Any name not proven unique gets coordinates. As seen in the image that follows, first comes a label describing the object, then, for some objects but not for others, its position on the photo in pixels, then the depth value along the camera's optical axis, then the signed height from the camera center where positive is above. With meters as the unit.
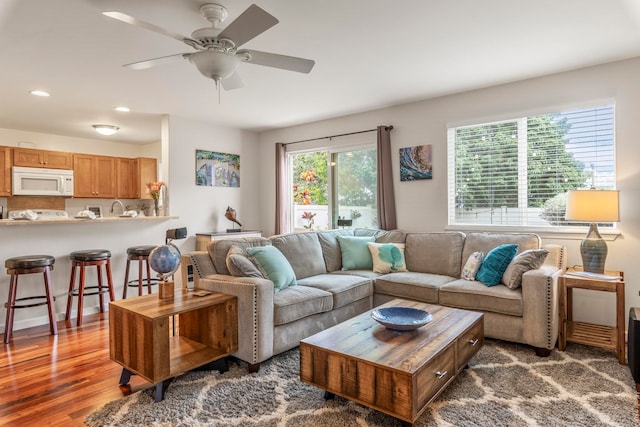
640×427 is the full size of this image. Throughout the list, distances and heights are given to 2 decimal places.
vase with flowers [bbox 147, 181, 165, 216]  4.87 +0.31
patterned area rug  1.98 -1.14
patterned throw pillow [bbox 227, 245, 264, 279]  2.85 -0.44
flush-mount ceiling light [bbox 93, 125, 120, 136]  5.49 +1.27
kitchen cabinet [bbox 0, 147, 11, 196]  5.58 +0.66
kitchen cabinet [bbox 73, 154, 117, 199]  6.36 +0.66
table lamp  2.90 -0.06
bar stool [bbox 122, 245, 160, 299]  4.27 -0.54
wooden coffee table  1.78 -0.81
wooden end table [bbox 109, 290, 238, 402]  2.17 -0.82
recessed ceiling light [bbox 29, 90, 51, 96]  3.90 +1.31
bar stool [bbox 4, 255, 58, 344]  3.33 -0.56
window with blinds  3.44 +0.44
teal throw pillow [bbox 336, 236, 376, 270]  4.07 -0.50
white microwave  5.66 +0.52
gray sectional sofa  2.64 -0.68
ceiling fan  1.97 +0.99
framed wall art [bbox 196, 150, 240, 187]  5.35 +0.65
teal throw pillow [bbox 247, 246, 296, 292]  3.05 -0.47
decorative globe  2.52 -0.33
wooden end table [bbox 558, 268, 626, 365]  2.71 -0.90
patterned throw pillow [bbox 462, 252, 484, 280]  3.38 -0.53
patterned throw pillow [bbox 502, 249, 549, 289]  3.01 -0.46
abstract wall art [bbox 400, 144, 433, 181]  4.40 +0.57
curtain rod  4.65 +1.08
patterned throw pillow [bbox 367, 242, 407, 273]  3.94 -0.53
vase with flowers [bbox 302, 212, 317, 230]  5.53 -0.12
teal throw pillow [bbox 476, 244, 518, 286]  3.19 -0.49
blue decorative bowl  2.18 -0.68
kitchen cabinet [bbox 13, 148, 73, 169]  5.76 +0.91
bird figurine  5.56 -0.05
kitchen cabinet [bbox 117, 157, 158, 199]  6.91 +0.70
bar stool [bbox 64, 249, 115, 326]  3.78 -0.60
